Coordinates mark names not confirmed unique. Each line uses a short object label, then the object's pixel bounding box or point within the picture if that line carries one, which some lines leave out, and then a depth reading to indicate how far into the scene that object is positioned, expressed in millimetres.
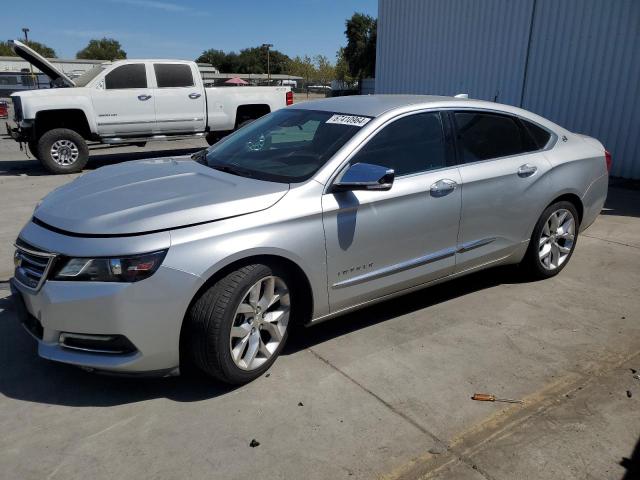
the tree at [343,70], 73938
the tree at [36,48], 81438
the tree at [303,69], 90562
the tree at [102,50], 88312
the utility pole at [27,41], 38772
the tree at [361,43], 66438
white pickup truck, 10109
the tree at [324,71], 89500
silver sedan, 2750
